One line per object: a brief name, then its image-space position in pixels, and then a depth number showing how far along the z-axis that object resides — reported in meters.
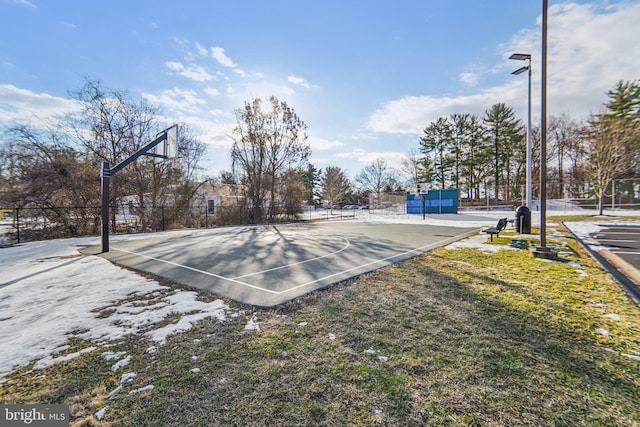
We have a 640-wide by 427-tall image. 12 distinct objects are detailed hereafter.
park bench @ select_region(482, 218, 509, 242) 8.74
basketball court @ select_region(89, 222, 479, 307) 4.65
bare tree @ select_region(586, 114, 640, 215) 19.61
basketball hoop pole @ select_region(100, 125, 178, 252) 8.25
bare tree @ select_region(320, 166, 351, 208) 47.67
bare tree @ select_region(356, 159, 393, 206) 54.94
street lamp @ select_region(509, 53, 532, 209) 9.33
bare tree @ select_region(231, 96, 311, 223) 21.39
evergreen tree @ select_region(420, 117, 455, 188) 42.78
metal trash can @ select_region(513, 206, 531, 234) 9.85
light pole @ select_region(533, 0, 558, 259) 5.92
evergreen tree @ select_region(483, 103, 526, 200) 37.03
